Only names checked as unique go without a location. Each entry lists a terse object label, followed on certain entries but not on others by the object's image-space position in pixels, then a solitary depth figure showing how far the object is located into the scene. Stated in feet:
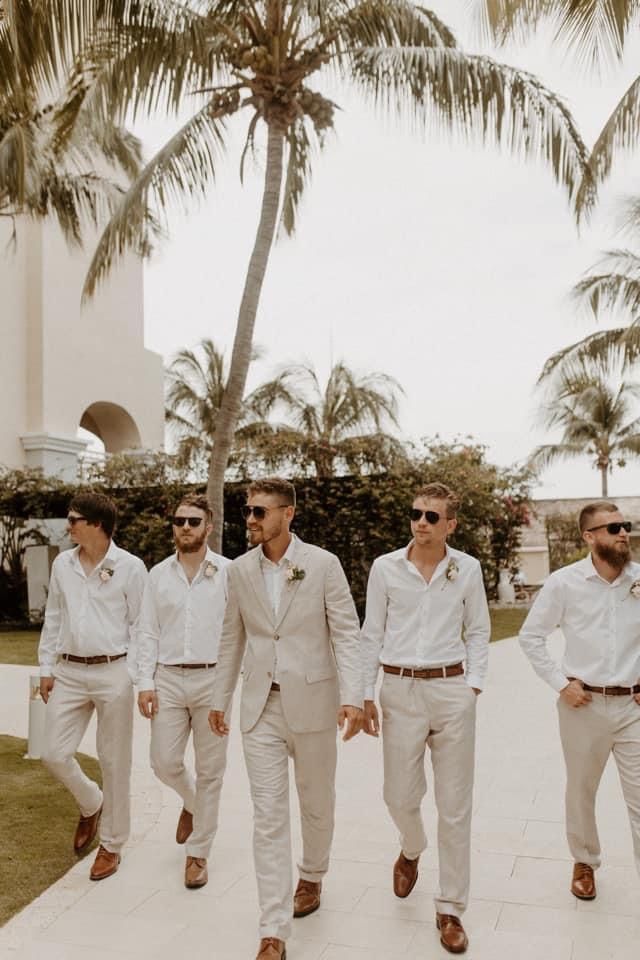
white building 79.87
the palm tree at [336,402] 110.83
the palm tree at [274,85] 39.27
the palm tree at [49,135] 28.07
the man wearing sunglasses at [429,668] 14.71
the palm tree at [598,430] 148.66
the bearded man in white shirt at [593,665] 15.06
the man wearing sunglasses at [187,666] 16.99
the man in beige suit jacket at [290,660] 14.44
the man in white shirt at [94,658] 17.30
